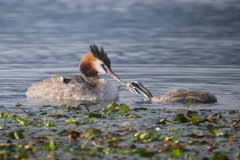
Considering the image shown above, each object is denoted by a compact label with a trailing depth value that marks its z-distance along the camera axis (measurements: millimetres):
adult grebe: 24812
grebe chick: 22937
